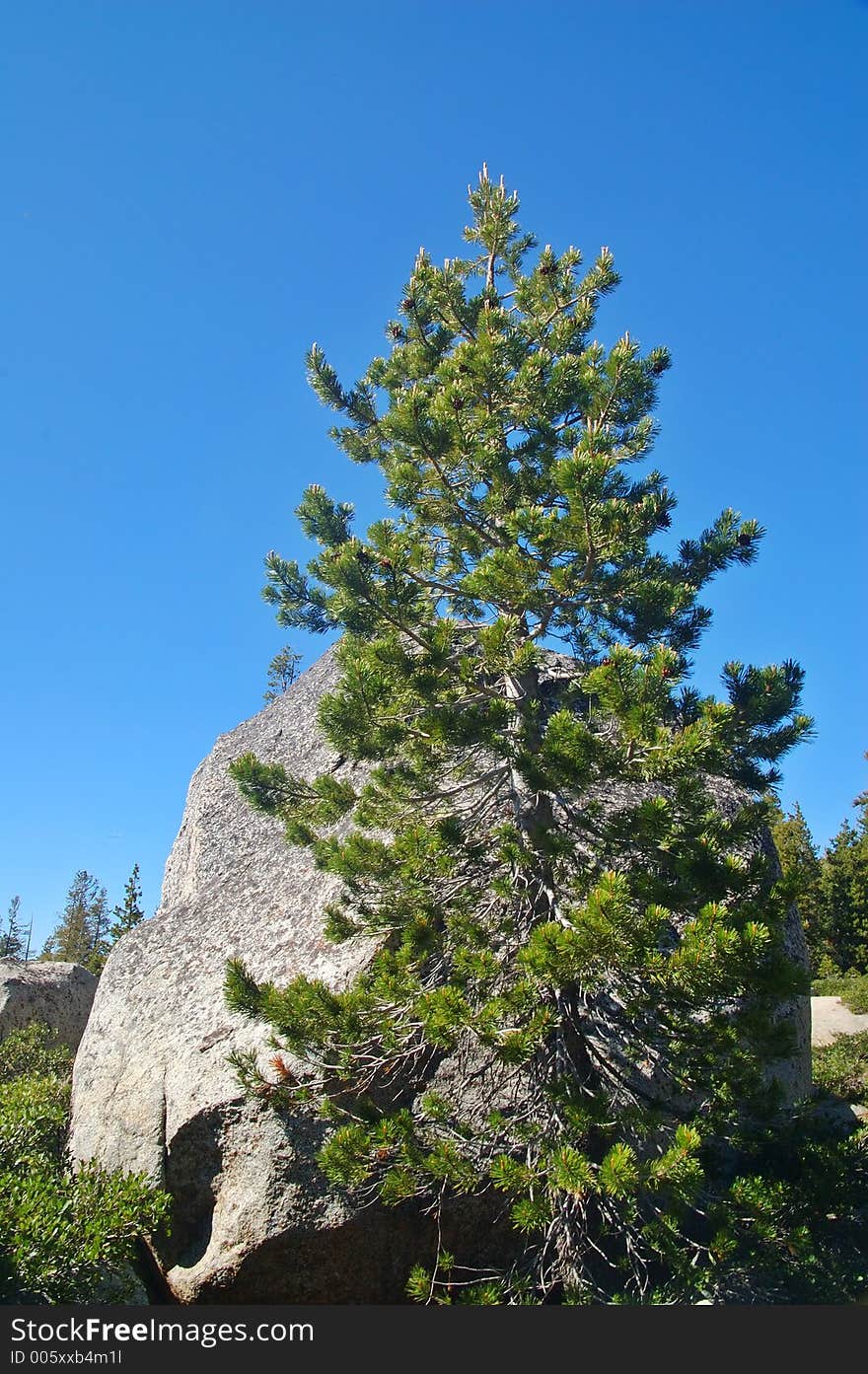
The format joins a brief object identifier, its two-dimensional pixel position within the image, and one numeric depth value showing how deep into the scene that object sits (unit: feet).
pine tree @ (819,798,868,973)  87.10
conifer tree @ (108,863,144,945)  75.31
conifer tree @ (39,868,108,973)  151.97
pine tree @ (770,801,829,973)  89.61
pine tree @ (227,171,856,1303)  19.33
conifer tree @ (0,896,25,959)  208.85
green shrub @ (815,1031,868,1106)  44.70
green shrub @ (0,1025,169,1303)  21.21
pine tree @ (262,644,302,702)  134.10
